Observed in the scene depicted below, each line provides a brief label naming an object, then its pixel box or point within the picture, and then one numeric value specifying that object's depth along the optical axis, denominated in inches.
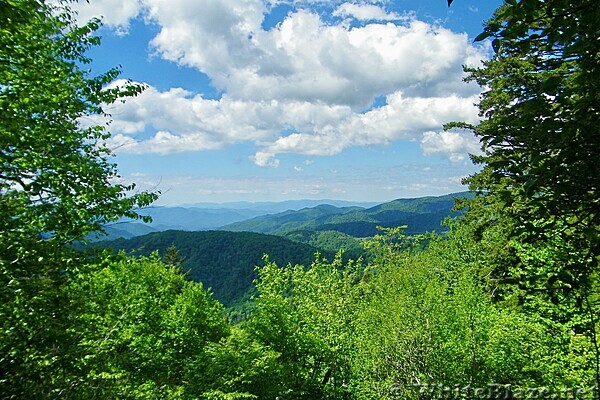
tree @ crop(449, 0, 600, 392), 107.0
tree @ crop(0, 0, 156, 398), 245.0
